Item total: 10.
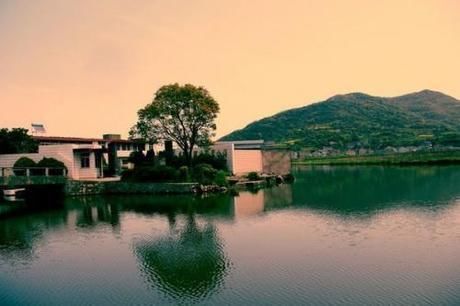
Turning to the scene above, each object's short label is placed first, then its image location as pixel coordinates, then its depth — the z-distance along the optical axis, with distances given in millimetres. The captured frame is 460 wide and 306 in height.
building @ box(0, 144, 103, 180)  72812
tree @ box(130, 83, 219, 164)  77562
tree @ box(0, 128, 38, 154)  77688
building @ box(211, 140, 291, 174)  85938
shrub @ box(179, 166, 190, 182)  71250
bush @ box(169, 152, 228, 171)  84000
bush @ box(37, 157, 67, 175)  70706
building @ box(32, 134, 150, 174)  83875
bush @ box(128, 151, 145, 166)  82938
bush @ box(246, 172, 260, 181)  82188
